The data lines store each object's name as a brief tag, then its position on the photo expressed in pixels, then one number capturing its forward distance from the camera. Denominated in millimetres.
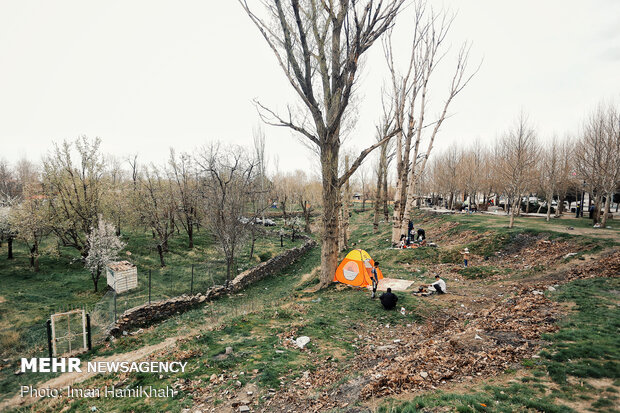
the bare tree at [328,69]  9430
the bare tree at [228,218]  15023
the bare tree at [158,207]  21797
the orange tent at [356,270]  11531
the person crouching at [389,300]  8883
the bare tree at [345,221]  21016
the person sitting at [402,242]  17747
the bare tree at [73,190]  17609
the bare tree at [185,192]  25969
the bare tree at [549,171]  24156
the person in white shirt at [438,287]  10117
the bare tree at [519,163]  19125
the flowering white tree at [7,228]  18116
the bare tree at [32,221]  17219
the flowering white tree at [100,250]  15078
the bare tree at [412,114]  16734
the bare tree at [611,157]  16703
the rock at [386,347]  6639
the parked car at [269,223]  40844
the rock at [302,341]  6987
